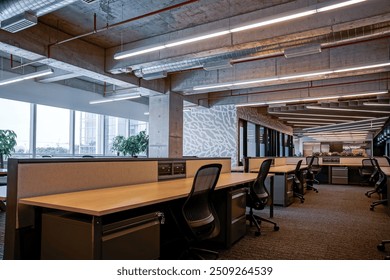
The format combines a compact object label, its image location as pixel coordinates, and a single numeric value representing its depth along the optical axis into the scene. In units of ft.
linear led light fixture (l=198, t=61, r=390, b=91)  17.65
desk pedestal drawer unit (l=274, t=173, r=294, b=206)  18.33
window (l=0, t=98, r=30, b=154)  25.73
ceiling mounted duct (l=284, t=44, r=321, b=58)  15.13
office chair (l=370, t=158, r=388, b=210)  17.55
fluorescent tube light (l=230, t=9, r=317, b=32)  11.43
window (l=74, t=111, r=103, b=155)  32.71
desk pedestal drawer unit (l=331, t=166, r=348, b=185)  30.28
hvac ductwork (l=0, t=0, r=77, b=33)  11.28
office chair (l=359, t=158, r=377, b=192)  22.58
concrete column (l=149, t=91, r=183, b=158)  26.73
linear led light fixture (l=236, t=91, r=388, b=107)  24.89
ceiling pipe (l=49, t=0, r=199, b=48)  12.93
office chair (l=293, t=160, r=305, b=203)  20.27
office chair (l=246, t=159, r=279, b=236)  11.94
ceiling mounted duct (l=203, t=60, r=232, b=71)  18.14
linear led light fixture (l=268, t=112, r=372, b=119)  38.69
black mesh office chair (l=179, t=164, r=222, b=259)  7.88
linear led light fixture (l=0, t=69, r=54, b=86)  20.02
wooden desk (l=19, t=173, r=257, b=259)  5.70
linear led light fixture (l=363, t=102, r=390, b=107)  28.93
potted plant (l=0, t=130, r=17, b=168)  21.43
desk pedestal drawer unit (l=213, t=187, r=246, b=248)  10.30
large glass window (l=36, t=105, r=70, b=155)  28.86
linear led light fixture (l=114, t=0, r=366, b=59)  10.93
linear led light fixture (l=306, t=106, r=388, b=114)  32.68
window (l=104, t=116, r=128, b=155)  36.82
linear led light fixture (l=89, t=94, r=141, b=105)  28.73
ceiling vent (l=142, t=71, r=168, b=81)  20.93
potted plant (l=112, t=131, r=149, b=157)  32.89
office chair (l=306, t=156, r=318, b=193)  25.07
